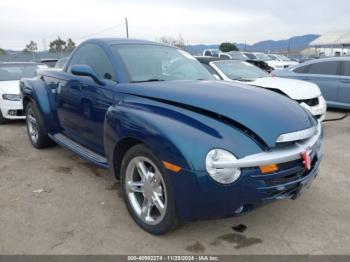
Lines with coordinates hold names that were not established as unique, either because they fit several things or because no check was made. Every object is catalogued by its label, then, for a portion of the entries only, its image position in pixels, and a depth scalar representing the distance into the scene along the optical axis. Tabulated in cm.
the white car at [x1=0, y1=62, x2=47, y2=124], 739
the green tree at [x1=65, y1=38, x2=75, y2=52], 6081
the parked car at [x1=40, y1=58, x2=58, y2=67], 1712
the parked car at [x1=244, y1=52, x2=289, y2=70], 1960
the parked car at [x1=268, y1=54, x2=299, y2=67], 2429
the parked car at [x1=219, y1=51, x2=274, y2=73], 1316
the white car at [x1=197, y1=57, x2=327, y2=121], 650
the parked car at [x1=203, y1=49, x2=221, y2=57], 2355
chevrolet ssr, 254
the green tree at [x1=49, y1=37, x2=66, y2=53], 6116
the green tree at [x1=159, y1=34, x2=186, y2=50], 5061
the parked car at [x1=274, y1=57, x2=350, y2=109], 862
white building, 4019
